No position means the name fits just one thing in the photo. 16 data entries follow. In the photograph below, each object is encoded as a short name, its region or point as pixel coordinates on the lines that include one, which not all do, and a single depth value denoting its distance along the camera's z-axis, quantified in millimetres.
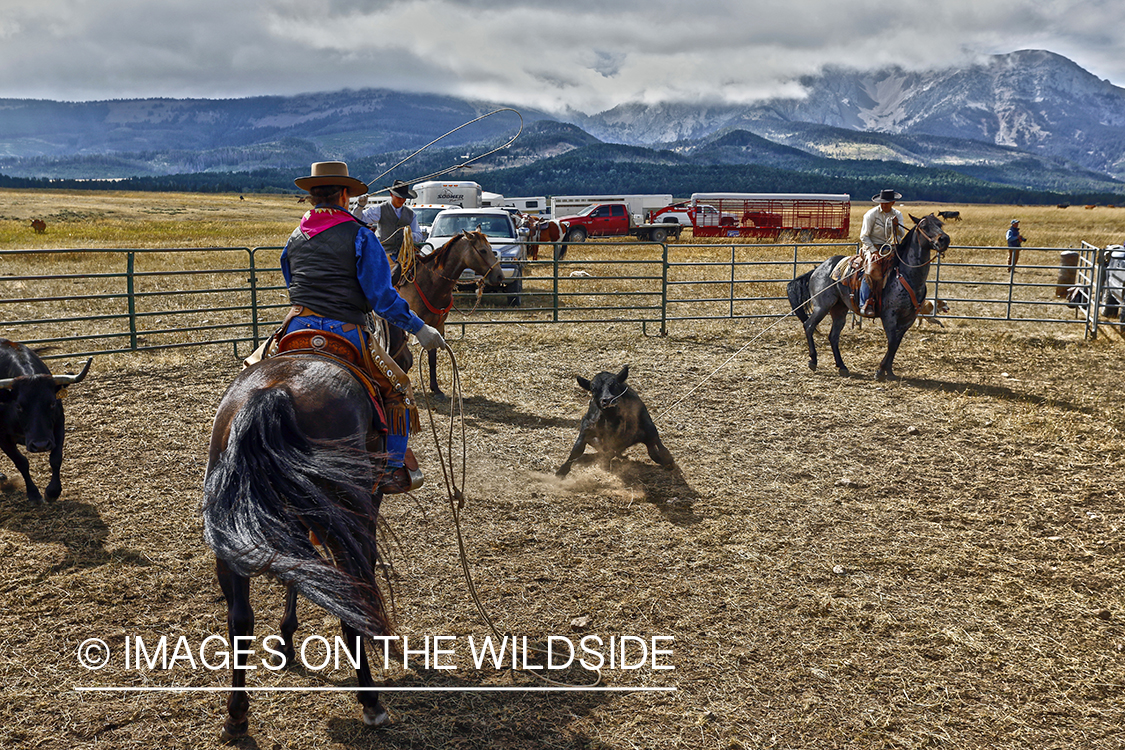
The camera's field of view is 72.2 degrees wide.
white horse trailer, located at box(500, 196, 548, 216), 46603
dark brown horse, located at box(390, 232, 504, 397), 8750
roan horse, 9398
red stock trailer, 40469
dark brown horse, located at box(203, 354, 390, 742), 2541
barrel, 15822
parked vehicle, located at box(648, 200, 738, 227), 39094
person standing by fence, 19881
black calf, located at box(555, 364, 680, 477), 6148
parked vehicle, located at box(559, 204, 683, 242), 35531
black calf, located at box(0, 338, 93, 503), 5500
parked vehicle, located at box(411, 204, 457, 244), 23441
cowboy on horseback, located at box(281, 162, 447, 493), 3783
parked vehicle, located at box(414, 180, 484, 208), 30891
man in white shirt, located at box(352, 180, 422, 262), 10172
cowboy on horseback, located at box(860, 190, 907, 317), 9625
